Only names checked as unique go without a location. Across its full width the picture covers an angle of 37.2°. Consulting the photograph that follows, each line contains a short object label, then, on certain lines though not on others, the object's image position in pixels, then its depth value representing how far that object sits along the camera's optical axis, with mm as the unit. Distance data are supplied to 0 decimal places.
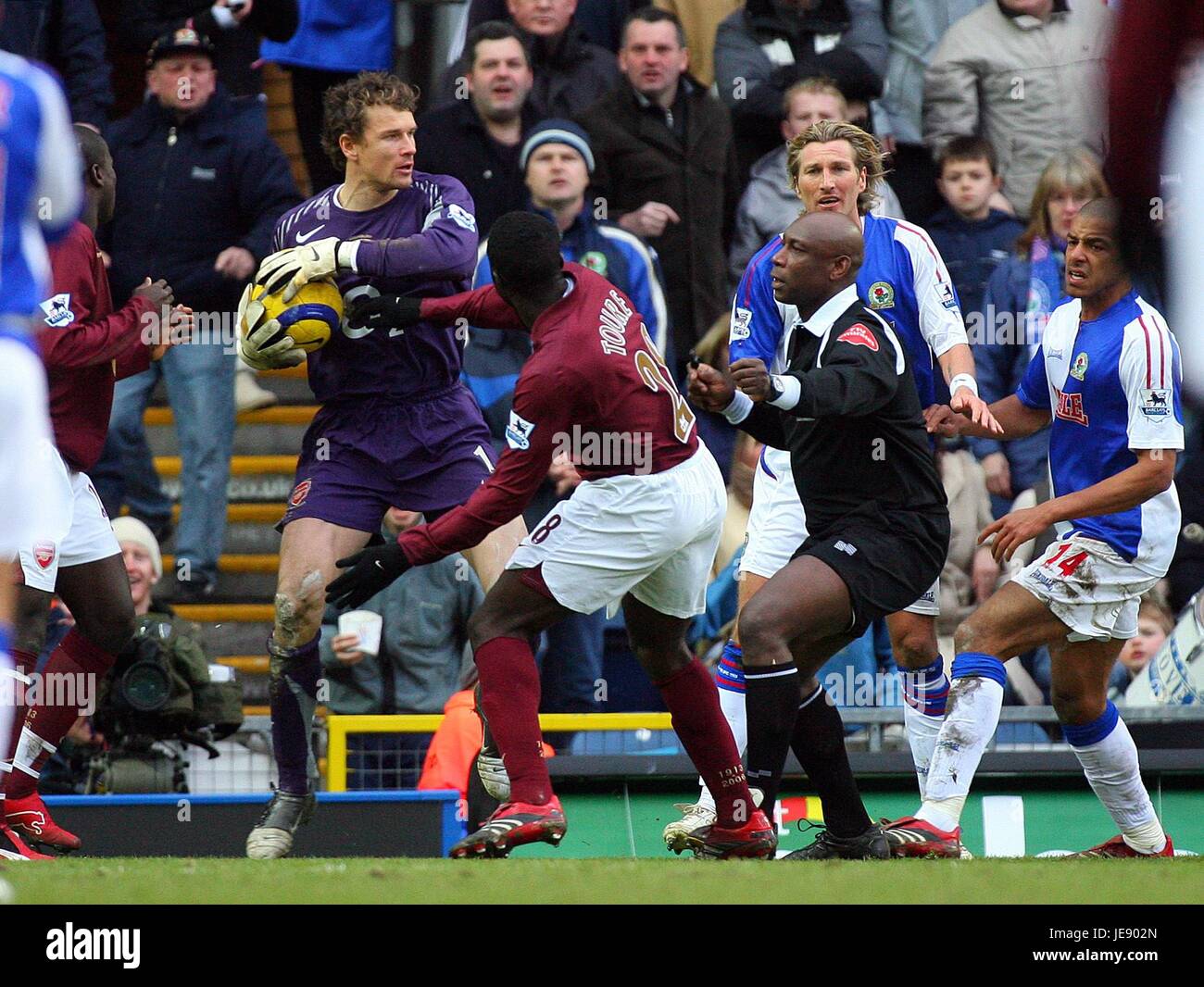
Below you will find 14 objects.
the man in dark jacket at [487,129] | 10273
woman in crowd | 9836
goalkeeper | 6730
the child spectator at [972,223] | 10359
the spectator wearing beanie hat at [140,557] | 9164
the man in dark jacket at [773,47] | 10648
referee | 5938
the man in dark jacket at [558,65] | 10648
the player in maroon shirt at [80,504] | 6660
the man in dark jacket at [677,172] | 10461
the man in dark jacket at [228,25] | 10836
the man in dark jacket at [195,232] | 10398
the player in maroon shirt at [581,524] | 5895
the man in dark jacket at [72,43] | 10844
